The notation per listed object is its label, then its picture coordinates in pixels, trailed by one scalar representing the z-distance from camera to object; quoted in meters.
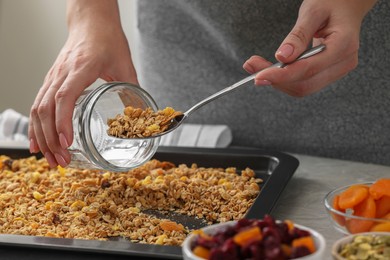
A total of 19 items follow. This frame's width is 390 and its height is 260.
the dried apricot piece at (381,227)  0.71
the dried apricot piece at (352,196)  0.76
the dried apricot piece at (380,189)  0.76
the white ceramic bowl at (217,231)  0.62
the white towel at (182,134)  1.14
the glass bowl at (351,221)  0.72
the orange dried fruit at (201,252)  0.63
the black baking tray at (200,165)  0.77
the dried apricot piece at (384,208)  0.76
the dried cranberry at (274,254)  0.61
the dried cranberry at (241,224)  0.64
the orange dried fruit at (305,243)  0.62
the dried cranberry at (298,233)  0.63
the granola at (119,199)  0.85
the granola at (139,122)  0.89
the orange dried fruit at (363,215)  0.72
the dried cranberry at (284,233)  0.63
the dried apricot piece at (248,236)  0.62
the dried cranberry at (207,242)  0.63
